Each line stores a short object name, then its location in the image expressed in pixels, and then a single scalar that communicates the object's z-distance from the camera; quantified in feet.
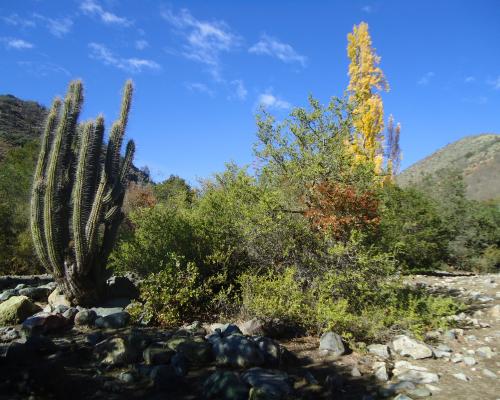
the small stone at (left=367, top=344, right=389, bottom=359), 16.49
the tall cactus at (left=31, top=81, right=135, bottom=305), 24.77
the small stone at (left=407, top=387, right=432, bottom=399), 12.98
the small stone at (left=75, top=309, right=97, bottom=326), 21.61
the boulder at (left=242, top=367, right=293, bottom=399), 12.42
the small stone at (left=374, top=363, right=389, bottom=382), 14.56
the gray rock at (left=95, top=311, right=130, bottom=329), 20.97
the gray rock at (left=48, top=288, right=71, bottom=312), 24.68
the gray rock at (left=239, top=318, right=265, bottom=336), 18.84
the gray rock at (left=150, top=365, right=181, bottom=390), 13.70
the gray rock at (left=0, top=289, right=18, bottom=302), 26.37
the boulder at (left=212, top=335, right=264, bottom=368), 15.39
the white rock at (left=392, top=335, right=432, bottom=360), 16.25
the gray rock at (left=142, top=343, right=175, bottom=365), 15.48
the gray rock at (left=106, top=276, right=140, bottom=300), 26.76
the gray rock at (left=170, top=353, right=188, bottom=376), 14.74
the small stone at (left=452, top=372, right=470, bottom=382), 14.25
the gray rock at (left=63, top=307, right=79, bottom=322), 21.96
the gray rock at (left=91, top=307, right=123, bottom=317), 22.62
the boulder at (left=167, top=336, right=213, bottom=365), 15.75
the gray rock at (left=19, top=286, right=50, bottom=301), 27.52
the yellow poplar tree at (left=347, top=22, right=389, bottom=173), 53.88
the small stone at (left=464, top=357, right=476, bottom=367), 15.54
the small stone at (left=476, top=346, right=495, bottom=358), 16.39
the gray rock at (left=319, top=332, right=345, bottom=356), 16.83
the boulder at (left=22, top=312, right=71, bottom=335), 20.12
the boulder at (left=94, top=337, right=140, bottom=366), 15.70
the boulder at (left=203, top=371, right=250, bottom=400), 12.51
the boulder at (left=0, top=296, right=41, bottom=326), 22.25
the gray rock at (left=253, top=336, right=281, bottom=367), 15.71
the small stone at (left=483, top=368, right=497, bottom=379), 14.51
